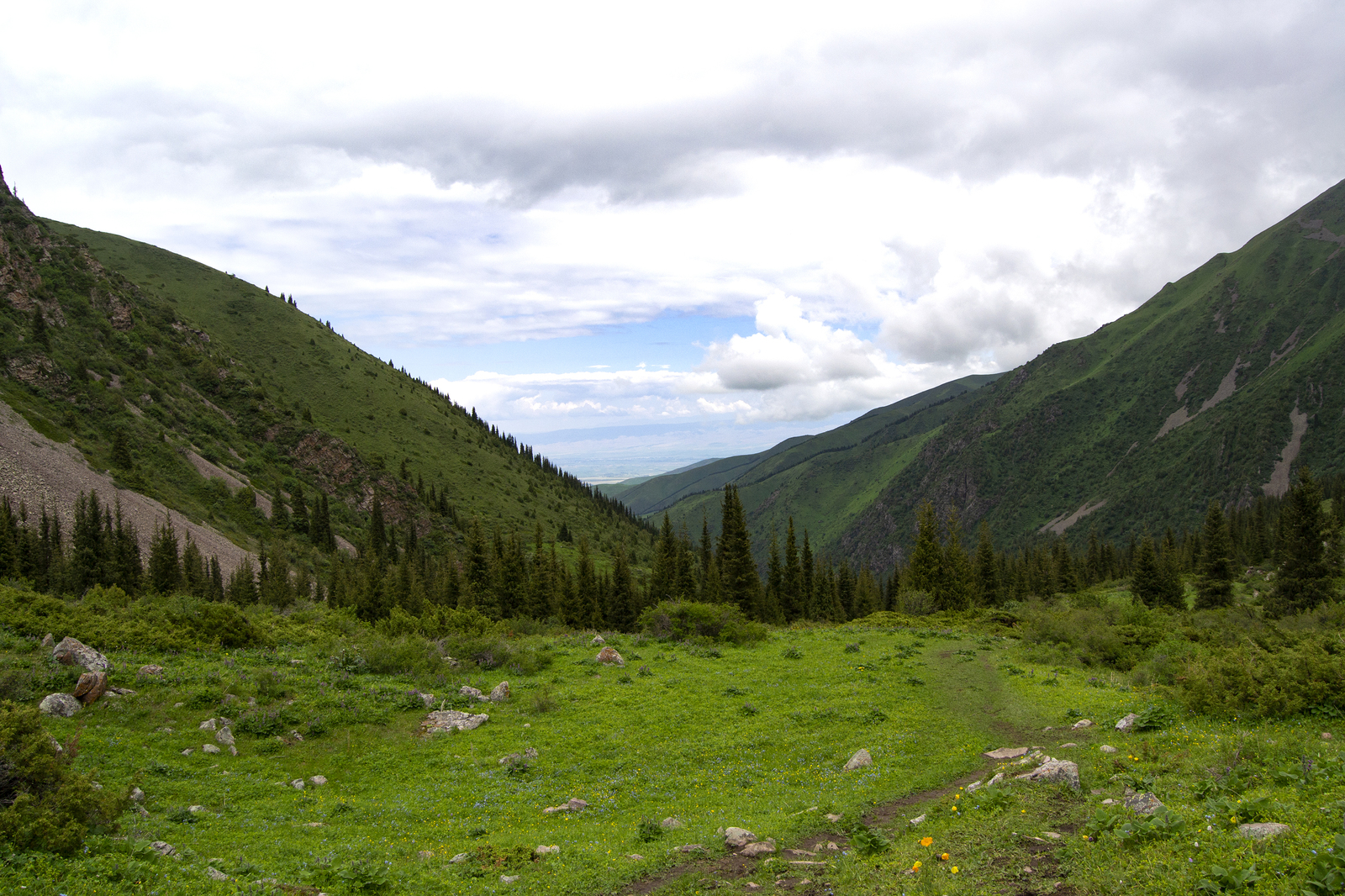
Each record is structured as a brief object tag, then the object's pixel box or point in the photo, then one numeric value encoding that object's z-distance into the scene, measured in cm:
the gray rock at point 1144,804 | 976
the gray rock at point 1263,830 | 809
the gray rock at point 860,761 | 1620
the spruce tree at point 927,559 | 6325
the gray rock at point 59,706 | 1475
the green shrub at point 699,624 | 3431
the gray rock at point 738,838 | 1194
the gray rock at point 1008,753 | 1616
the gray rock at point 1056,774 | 1222
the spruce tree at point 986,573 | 7531
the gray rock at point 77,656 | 1673
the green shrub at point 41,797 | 897
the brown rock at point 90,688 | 1555
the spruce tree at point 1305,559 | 4956
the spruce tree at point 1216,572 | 6322
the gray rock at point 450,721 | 1877
